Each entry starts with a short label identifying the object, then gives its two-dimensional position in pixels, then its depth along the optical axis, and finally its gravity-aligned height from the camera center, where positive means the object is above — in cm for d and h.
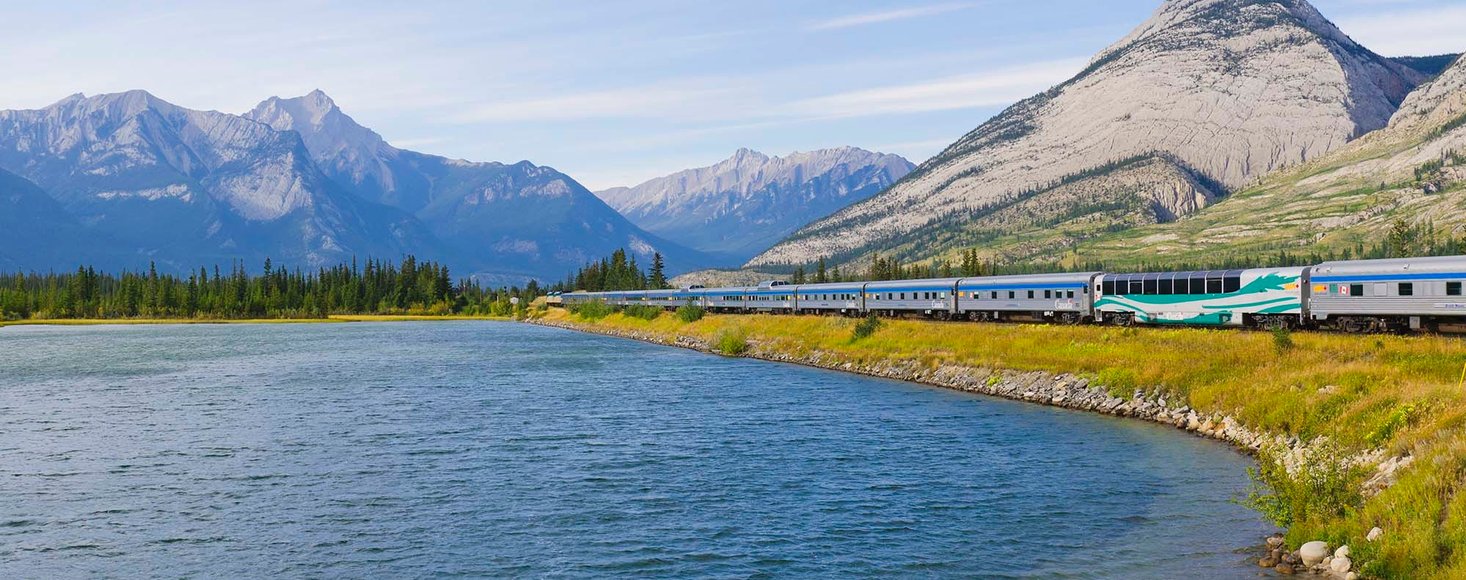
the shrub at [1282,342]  4862 -299
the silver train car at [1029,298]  7725 -104
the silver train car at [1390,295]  5116 -102
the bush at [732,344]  10344 -498
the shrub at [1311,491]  2535 -529
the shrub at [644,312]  15900 -250
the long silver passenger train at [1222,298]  5241 -110
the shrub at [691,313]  13675 -243
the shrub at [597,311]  18875 -253
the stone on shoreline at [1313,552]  2366 -624
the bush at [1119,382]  5184 -504
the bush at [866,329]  8825 -332
